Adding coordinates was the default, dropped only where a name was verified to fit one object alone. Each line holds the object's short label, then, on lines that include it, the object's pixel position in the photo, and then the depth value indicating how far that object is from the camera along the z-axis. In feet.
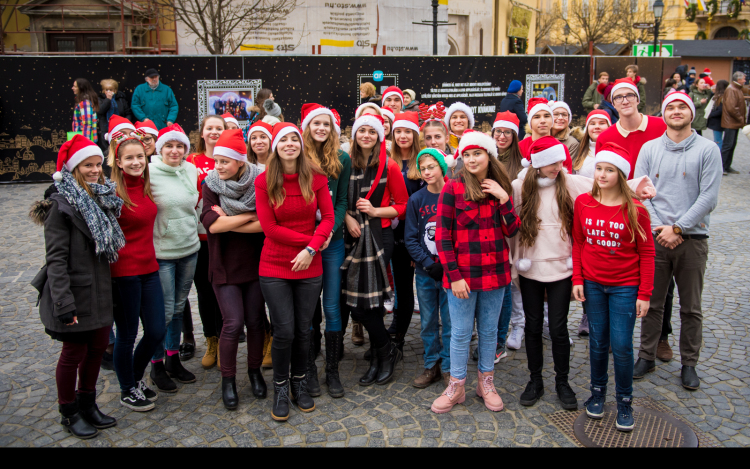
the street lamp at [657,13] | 80.04
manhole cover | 11.57
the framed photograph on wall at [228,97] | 40.88
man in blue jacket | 38.29
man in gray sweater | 13.60
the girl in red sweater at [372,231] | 14.19
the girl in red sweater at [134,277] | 12.75
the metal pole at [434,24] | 63.82
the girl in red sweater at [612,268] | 11.93
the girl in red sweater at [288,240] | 12.58
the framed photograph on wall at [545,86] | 48.96
